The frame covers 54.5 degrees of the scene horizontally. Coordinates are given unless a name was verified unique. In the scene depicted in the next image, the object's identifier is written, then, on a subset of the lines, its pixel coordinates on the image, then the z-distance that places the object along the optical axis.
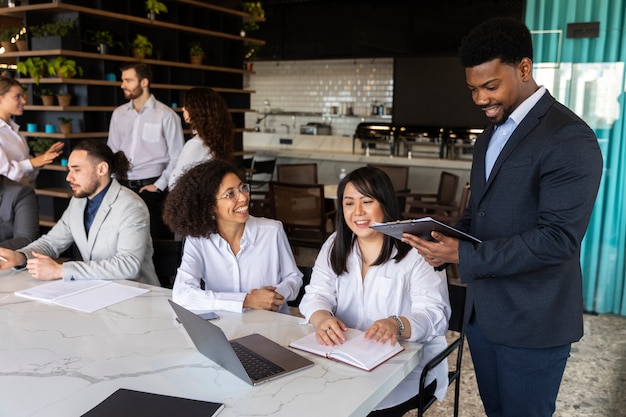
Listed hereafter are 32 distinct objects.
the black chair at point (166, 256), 3.00
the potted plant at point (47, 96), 5.25
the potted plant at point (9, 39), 5.40
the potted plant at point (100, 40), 5.50
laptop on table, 1.59
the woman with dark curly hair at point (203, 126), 4.39
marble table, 1.51
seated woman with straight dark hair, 2.06
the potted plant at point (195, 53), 6.66
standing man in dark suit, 1.76
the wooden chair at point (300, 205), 5.36
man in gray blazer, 2.69
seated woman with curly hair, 2.55
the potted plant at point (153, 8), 5.90
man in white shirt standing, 4.85
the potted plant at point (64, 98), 5.20
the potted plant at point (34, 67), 5.12
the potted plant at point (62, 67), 5.08
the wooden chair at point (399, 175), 6.54
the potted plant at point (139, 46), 5.90
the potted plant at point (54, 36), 5.15
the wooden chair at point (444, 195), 6.07
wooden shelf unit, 5.25
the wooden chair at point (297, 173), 6.80
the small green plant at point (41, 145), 5.33
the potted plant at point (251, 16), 7.30
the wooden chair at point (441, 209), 5.26
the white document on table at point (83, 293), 2.28
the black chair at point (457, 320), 2.25
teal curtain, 4.34
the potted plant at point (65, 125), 5.25
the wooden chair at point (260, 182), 6.18
